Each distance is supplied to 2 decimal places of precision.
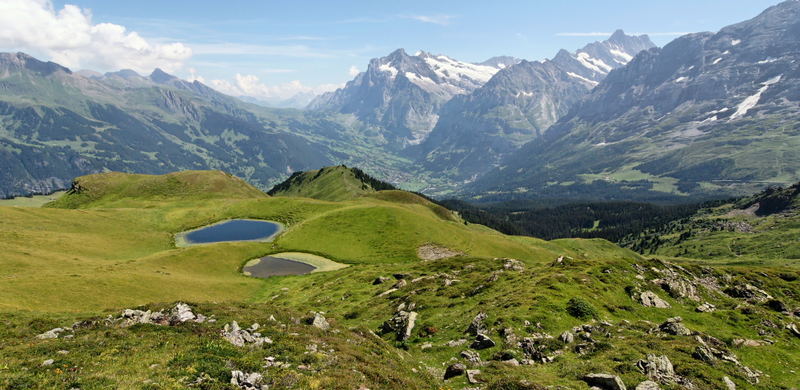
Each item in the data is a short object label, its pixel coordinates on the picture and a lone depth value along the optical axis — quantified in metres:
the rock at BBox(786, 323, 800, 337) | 38.21
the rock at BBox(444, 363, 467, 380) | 29.27
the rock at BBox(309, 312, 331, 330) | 35.47
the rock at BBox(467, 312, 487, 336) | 37.59
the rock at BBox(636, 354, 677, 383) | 26.30
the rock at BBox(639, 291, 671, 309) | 45.19
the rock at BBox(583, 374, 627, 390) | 24.45
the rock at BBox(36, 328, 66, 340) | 28.69
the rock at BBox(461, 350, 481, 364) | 31.82
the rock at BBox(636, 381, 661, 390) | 24.30
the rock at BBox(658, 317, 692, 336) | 35.53
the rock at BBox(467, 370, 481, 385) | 26.72
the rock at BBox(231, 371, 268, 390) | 20.42
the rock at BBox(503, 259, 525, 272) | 72.52
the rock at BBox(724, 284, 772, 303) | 52.70
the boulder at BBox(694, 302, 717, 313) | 44.62
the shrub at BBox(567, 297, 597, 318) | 39.28
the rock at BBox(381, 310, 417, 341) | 41.27
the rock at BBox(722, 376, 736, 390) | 25.98
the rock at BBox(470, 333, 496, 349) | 34.21
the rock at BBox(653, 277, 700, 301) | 48.56
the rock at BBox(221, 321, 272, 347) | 27.88
